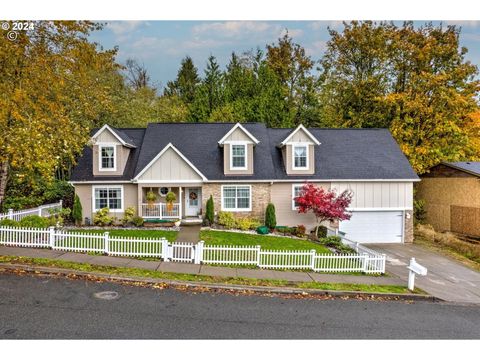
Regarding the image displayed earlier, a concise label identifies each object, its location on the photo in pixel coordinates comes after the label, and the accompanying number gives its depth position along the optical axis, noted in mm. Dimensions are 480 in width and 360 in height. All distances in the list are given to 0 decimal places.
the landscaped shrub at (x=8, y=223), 13797
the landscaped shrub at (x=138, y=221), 19406
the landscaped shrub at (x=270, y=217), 19781
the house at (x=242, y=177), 20312
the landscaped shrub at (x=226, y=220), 19669
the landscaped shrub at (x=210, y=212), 19688
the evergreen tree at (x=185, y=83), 45094
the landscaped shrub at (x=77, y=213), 19609
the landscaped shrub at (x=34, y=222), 14064
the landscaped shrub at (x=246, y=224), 19484
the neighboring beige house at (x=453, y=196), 22266
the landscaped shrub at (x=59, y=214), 16453
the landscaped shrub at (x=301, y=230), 19547
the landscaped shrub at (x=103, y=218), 19469
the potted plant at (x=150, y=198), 20078
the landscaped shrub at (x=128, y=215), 19812
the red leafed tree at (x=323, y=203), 18312
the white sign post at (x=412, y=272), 11154
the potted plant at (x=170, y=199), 20234
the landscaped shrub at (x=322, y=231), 19456
